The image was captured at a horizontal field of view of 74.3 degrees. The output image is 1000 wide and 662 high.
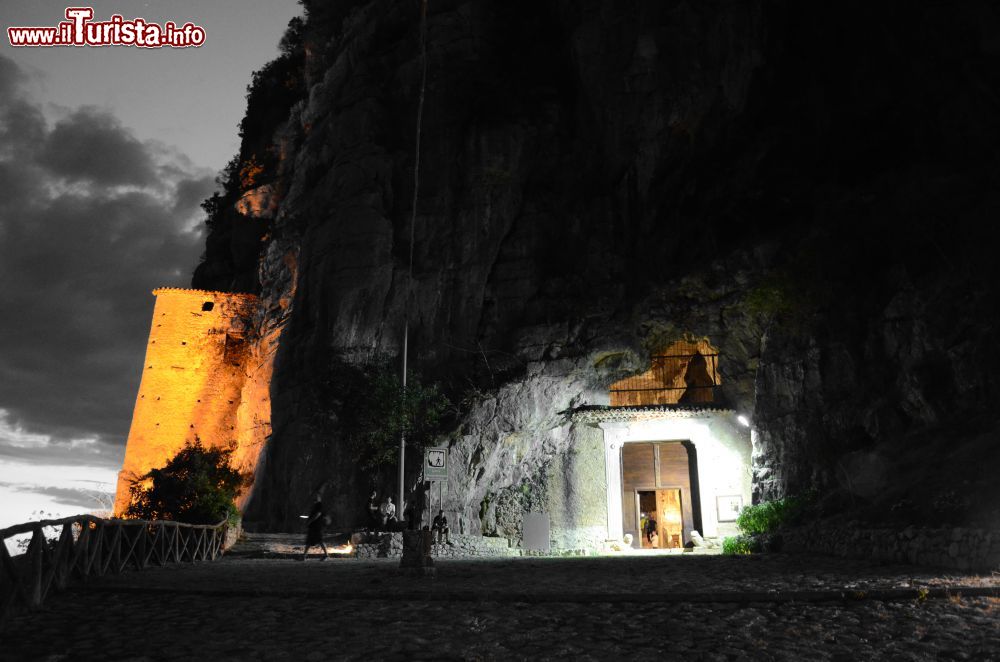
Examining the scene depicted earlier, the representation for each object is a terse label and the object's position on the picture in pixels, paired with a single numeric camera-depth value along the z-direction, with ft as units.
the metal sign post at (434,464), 40.70
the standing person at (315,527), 50.19
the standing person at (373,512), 64.61
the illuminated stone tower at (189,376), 107.04
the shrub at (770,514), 52.13
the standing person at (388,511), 63.71
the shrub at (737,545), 53.31
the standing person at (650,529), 76.64
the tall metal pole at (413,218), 66.90
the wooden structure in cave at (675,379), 80.53
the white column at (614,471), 72.23
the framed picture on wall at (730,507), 69.41
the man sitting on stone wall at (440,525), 61.82
